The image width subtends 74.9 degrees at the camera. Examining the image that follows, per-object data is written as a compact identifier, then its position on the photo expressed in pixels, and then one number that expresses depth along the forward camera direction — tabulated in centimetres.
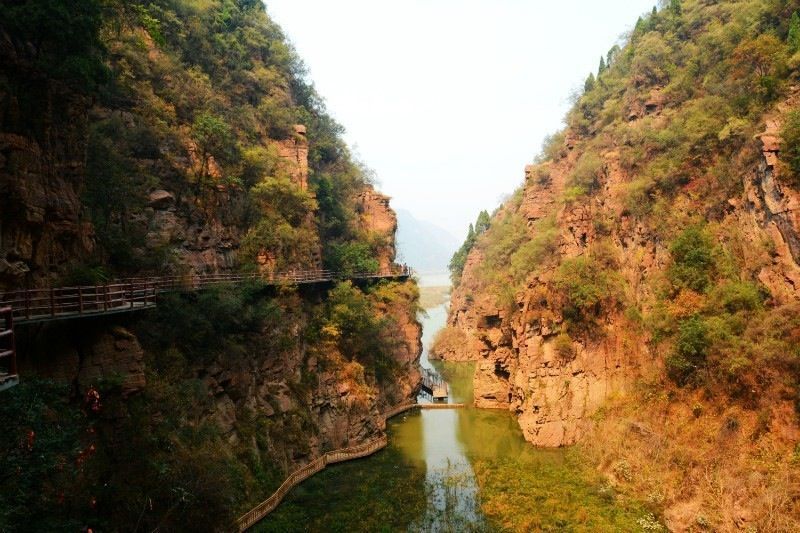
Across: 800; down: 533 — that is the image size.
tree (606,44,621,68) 6209
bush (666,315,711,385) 2482
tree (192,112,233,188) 2912
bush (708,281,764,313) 2419
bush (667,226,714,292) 2661
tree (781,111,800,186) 2332
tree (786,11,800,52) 2726
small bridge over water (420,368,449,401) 4819
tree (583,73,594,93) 5961
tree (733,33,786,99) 2725
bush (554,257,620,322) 3272
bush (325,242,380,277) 4197
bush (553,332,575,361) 3331
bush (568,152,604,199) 4078
